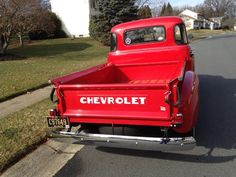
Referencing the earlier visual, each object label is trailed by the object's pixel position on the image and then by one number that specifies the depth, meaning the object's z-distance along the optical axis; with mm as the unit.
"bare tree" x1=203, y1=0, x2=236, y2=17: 87318
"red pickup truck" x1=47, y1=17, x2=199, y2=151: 2935
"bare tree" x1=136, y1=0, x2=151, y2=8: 25340
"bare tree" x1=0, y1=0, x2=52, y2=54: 14465
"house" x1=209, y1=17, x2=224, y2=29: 79601
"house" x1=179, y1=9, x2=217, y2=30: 71592
